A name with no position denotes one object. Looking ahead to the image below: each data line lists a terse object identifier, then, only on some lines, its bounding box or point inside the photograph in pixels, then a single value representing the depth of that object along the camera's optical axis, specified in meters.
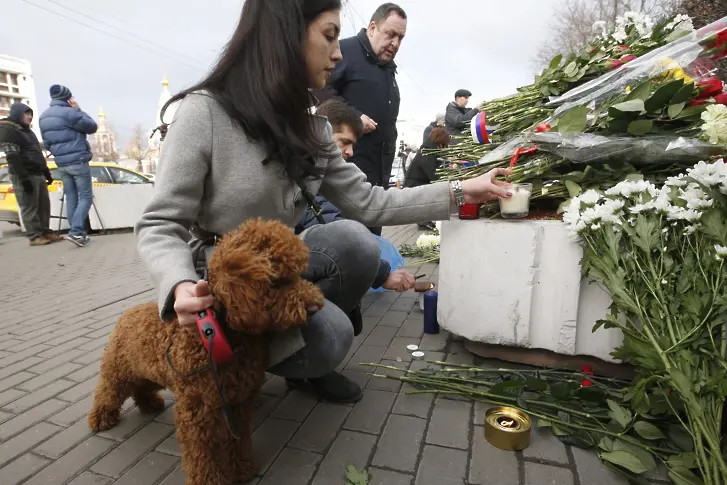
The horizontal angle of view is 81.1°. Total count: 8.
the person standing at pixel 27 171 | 7.14
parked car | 9.62
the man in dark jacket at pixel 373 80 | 3.82
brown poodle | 1.23
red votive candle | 2.35
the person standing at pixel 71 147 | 7.10
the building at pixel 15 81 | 67.00
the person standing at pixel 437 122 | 8.87
